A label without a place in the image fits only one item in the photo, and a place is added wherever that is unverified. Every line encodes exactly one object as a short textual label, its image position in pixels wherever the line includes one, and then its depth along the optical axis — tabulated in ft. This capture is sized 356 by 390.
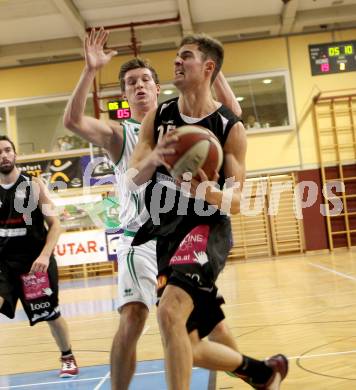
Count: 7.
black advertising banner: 54.54
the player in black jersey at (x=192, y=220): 8.87
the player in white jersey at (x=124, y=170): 10.64
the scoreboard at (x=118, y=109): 41.47
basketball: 8.63
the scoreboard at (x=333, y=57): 52.54
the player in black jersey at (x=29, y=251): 16.01
